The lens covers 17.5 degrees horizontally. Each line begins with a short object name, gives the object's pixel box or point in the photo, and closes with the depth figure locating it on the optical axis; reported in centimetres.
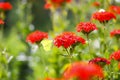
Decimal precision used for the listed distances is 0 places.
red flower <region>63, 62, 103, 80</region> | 119
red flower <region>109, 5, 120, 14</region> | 287
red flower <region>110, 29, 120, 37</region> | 229
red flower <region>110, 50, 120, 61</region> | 192
